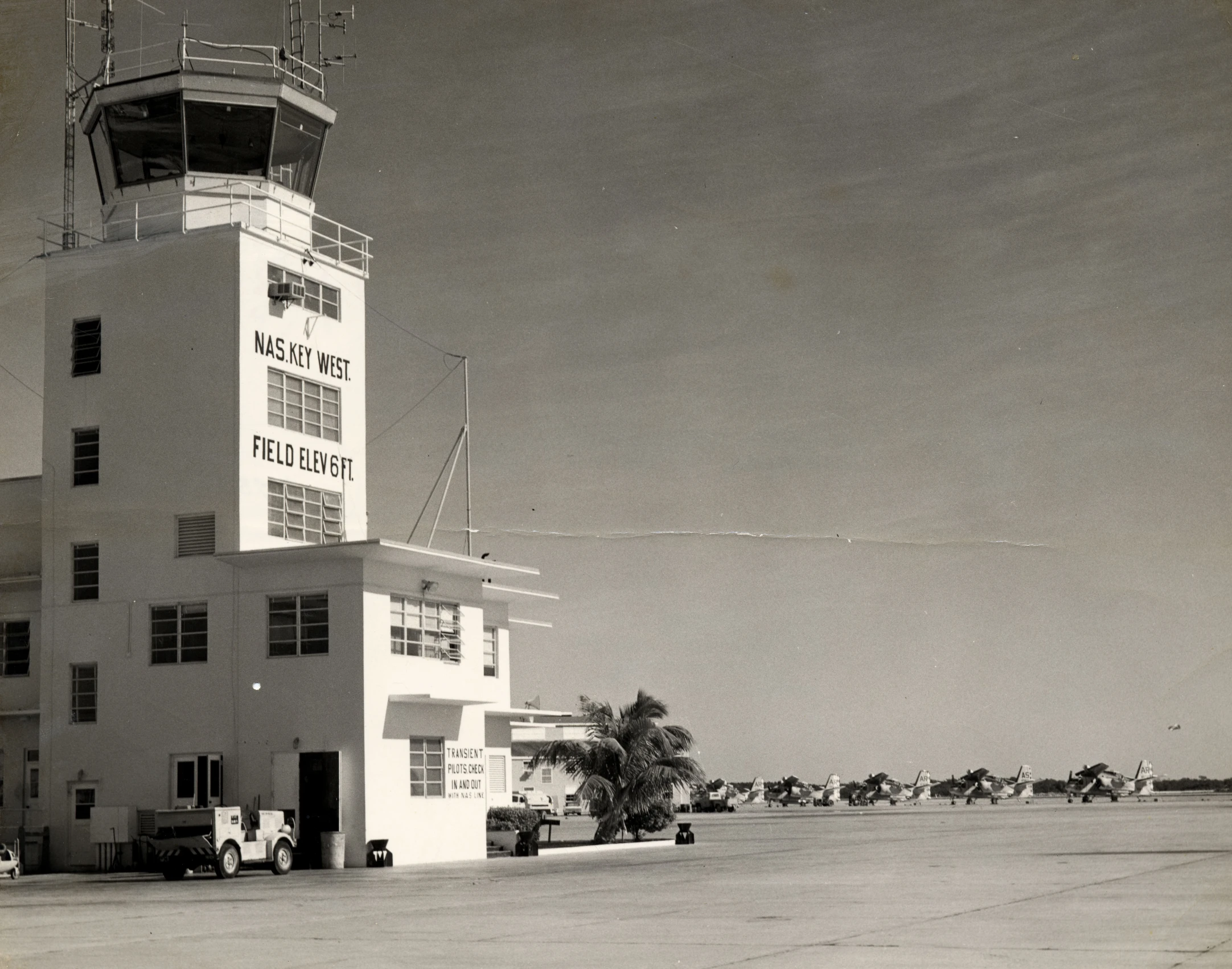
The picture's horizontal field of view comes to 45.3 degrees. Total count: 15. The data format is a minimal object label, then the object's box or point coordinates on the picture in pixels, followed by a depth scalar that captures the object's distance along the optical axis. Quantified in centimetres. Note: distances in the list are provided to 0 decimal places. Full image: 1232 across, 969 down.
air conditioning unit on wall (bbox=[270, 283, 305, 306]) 3709
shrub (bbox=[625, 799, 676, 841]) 4631
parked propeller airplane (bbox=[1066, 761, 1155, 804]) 10850
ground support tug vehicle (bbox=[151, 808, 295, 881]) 2964
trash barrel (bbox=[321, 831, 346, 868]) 3334
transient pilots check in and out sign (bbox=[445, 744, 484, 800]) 3728
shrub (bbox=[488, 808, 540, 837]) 4172
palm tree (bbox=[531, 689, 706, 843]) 4581
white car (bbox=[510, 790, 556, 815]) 8012
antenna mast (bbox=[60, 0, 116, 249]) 3288
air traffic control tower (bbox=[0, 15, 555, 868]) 3478
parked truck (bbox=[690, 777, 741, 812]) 10975
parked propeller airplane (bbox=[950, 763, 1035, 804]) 12400
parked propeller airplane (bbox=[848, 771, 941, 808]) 12250
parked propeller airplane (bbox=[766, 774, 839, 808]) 12769
